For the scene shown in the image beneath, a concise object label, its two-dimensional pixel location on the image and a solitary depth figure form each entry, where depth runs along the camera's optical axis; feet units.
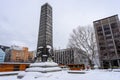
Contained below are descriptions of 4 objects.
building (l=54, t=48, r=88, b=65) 178.01
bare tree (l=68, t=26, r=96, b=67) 66.85
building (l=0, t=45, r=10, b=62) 167.63
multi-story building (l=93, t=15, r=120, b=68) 98.64
